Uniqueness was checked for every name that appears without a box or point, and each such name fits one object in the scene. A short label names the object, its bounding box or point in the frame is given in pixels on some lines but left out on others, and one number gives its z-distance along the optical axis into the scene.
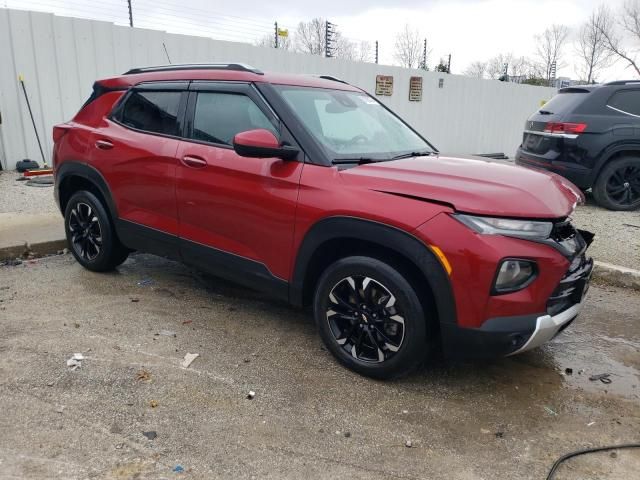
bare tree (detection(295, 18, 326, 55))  29.45
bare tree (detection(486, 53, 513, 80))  41.59
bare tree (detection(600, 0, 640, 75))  34.38
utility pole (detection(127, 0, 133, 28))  11.29
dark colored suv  7.11
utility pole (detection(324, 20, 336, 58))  18.86
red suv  2.71
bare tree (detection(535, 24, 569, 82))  40.44
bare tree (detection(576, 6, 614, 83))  35.97
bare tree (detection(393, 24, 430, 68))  34.22
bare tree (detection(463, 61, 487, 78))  42.44
